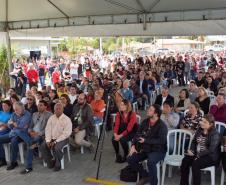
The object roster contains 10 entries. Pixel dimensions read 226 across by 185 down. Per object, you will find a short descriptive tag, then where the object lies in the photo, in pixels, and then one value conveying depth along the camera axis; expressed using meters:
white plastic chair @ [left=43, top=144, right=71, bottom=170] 3.79
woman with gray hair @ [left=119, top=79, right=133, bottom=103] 5.73
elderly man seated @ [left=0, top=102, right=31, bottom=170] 3.83
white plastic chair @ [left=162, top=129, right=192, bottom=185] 3.24
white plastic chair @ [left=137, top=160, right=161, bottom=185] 3.16
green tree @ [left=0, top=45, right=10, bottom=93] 9.01
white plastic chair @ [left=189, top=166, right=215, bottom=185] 2.97
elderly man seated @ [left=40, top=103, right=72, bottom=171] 3.72
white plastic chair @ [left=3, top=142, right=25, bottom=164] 3.98
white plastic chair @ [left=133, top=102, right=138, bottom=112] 5.95
